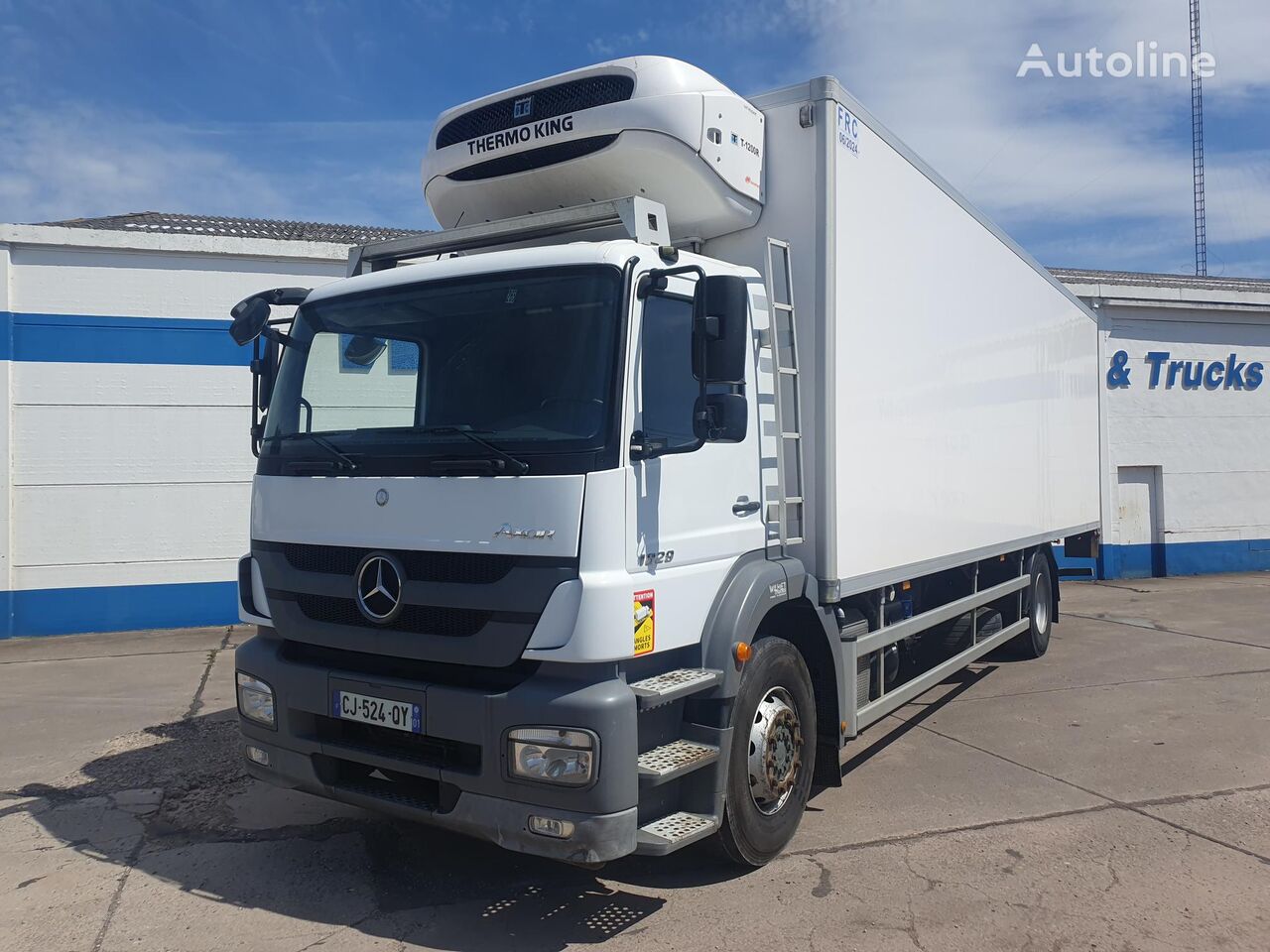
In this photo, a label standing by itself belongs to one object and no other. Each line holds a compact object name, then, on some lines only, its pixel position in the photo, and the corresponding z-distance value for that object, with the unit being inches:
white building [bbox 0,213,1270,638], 405.7
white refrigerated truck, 139.6
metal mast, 789.9
